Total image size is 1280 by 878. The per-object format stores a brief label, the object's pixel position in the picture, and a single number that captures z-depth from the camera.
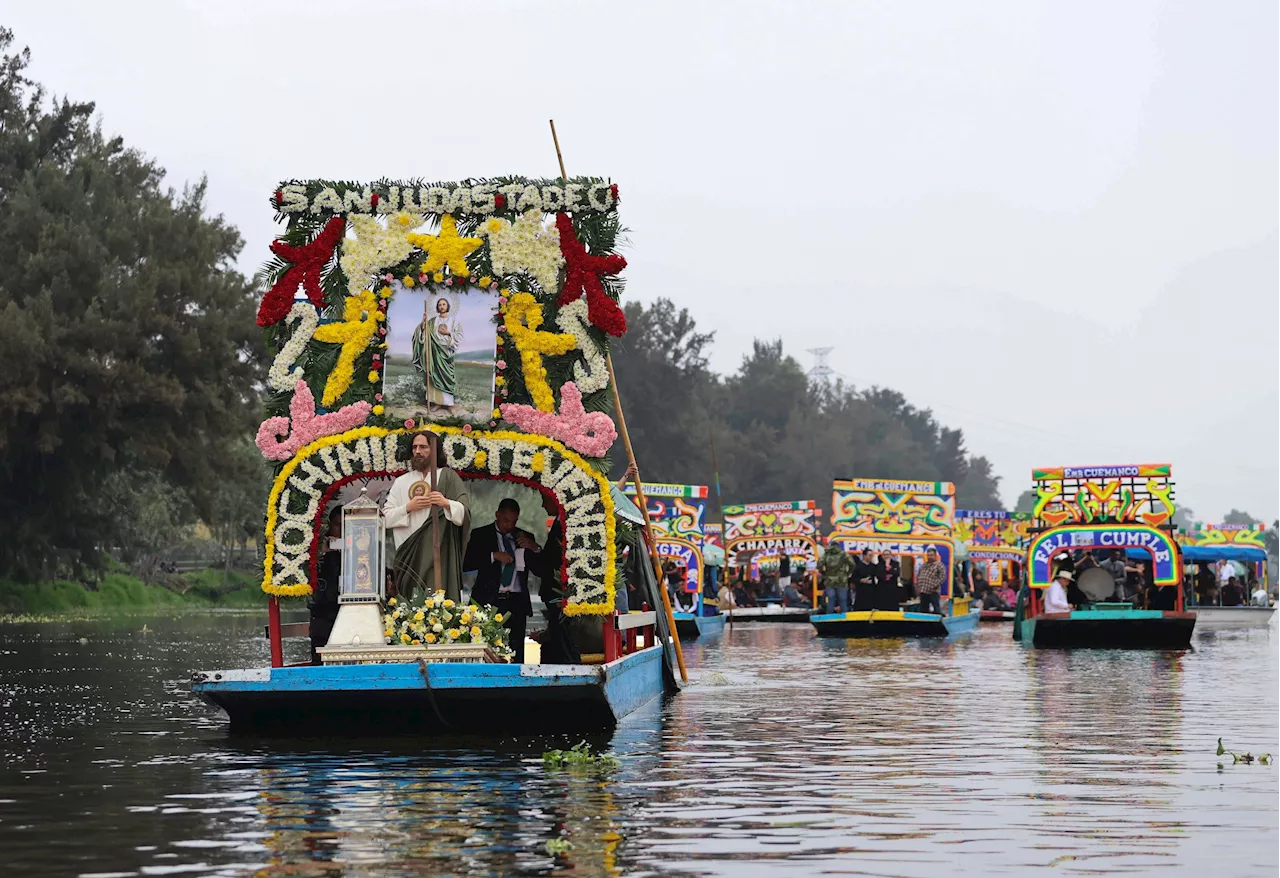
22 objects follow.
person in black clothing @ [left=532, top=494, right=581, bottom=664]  18.34
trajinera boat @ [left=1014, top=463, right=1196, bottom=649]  34.28
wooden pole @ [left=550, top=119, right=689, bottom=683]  18.81
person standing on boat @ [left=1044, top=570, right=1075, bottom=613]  35.19
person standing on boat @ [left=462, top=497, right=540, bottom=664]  17.81
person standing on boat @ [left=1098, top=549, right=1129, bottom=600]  44.06
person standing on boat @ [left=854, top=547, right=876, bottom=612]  41.66
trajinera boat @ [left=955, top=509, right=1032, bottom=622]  69.88
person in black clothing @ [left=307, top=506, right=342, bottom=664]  17.64
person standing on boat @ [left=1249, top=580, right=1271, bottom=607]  65.19
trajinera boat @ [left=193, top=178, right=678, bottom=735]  17.14
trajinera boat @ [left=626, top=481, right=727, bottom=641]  48.34
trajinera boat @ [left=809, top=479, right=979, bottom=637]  47.34
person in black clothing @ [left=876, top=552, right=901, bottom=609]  41.91
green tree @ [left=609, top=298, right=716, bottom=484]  107.69
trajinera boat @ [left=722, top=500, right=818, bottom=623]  62.19
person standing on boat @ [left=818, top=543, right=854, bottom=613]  47.41
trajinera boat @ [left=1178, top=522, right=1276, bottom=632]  55.59
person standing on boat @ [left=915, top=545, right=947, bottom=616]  43.72
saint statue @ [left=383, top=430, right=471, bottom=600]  16.84
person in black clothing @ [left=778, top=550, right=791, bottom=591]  68.60
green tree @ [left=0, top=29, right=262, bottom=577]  50.62
